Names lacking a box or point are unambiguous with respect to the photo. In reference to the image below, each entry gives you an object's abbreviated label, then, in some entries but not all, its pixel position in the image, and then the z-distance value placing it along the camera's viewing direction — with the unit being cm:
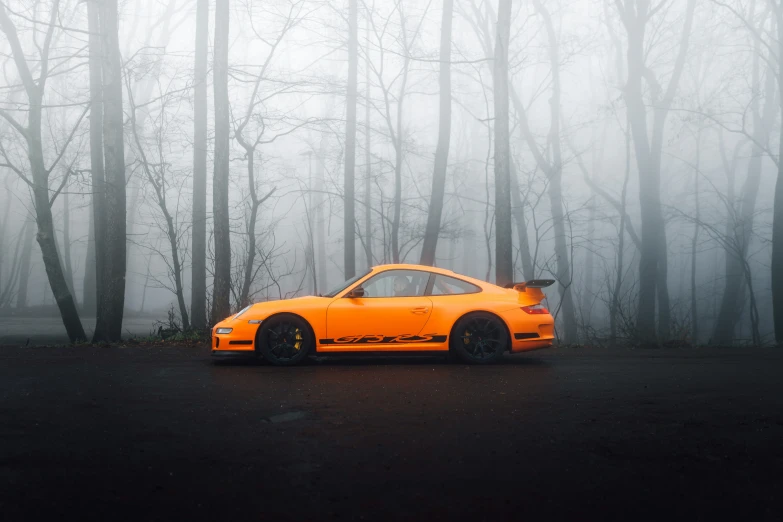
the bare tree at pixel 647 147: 2520
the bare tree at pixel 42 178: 1795
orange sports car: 1020
